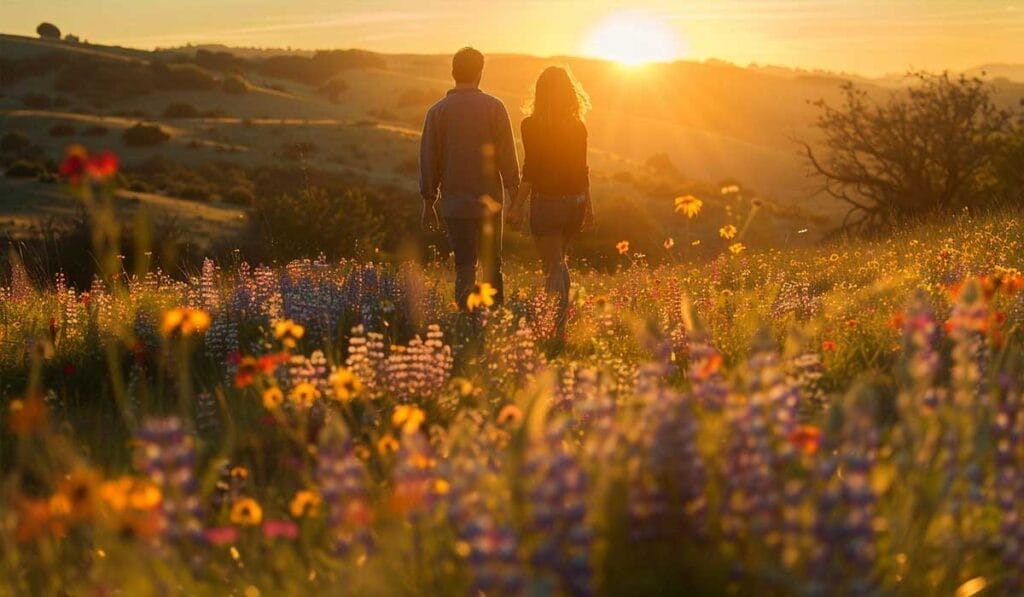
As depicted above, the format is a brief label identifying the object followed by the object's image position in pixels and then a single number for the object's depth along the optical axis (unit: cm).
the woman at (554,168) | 782
